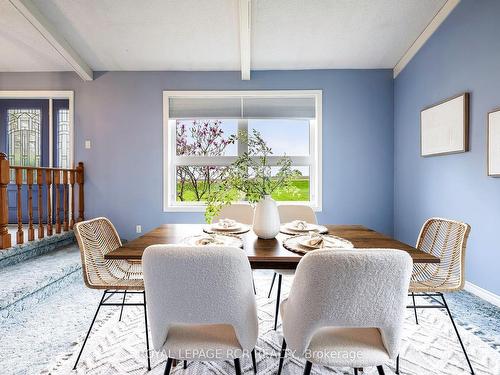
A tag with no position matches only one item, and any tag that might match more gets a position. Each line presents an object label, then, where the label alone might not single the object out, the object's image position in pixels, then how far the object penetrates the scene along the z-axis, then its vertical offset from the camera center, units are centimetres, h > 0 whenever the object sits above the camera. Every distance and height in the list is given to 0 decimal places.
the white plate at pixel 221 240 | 143 -29
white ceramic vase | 162 -20
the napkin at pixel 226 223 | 183 -25
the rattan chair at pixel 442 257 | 154 -41
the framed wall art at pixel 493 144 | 227 +33
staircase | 217 -77
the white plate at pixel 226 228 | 178 -27
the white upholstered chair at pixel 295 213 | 236 -23
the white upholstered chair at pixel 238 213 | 239 -24
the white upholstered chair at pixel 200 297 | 94 -38
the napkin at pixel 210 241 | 139 -28
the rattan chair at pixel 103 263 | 158 -48
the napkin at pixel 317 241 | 139 -28
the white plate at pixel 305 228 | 180 -27
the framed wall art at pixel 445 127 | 261 +58
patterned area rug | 156 -100
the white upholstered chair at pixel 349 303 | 90 -39
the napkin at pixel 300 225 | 182 -26
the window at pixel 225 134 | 386 +71
